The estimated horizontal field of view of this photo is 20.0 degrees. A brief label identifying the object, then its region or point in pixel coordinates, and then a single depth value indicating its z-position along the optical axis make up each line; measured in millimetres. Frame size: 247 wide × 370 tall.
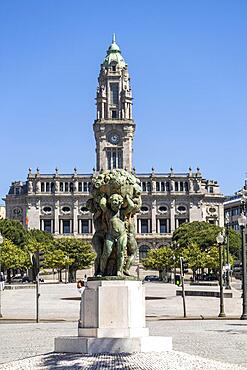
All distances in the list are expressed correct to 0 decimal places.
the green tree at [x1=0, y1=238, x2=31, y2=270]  87312
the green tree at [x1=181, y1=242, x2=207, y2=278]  85975
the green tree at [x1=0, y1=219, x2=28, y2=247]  108000
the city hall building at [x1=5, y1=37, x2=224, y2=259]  163625
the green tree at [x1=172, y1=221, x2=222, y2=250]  108500
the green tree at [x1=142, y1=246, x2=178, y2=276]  103812
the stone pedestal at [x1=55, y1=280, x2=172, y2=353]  15477
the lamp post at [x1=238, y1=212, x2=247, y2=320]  33906
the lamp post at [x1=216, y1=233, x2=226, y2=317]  35969
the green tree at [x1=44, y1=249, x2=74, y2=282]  102438
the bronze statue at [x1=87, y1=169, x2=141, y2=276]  16984
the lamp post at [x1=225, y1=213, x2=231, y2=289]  72606
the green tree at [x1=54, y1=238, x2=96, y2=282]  114500
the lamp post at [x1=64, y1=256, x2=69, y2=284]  106425
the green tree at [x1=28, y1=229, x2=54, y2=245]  124400
